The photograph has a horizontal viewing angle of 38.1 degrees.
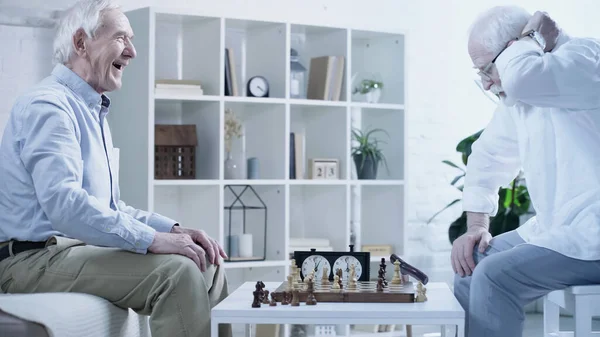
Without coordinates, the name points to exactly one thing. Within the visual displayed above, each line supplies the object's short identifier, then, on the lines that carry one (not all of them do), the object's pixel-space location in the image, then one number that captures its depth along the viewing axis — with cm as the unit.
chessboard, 224
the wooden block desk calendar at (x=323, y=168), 447
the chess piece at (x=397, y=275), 241
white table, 211
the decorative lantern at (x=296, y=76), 443
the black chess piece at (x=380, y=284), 231
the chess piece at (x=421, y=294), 227
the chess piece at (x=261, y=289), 220
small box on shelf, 408
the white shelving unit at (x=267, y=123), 407
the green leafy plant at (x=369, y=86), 467
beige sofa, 205
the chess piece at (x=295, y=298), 218
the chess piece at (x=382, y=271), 236
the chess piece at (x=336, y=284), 231
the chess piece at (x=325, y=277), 238
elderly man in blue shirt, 228
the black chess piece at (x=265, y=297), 220
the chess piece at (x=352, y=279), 234
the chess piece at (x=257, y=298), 215
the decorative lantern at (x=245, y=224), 429
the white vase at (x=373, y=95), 468
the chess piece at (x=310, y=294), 220
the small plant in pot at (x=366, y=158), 461
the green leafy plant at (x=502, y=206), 488
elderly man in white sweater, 237
